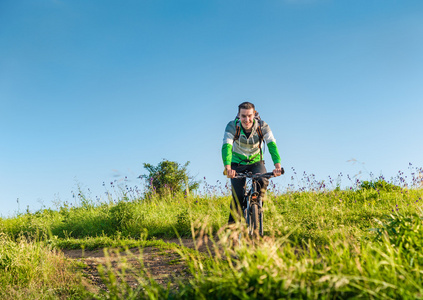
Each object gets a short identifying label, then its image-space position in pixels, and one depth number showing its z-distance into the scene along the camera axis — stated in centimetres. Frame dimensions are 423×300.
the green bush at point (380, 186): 1209
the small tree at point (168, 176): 1752
